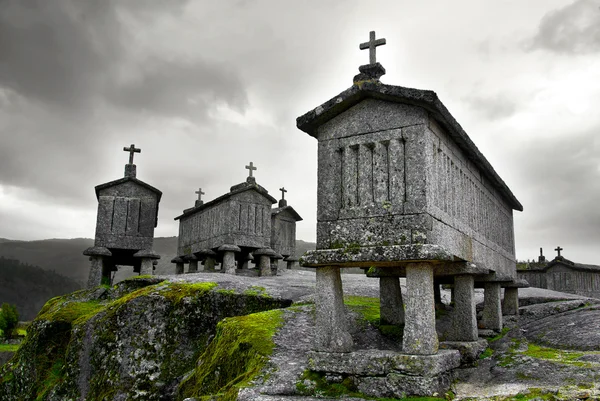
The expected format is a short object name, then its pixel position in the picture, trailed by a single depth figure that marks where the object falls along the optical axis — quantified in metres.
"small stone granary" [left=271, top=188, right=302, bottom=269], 23.70
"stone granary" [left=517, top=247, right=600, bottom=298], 23.72
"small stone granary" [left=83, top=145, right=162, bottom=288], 16.69
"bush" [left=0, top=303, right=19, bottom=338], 26.80
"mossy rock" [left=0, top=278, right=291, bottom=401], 9.73
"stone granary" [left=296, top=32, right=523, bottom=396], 6.89
